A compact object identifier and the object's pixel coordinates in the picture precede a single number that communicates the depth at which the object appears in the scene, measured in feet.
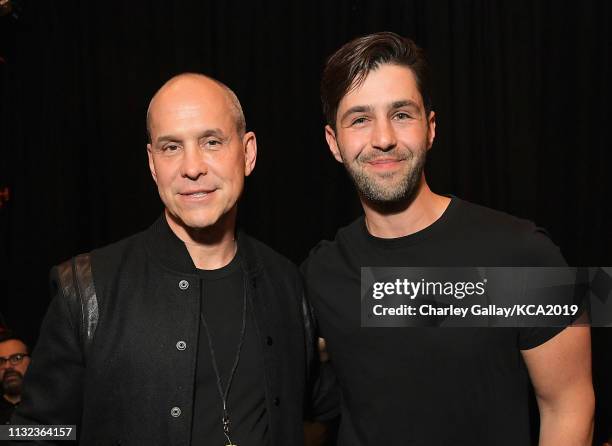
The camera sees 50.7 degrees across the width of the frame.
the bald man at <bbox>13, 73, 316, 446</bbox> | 5.89
